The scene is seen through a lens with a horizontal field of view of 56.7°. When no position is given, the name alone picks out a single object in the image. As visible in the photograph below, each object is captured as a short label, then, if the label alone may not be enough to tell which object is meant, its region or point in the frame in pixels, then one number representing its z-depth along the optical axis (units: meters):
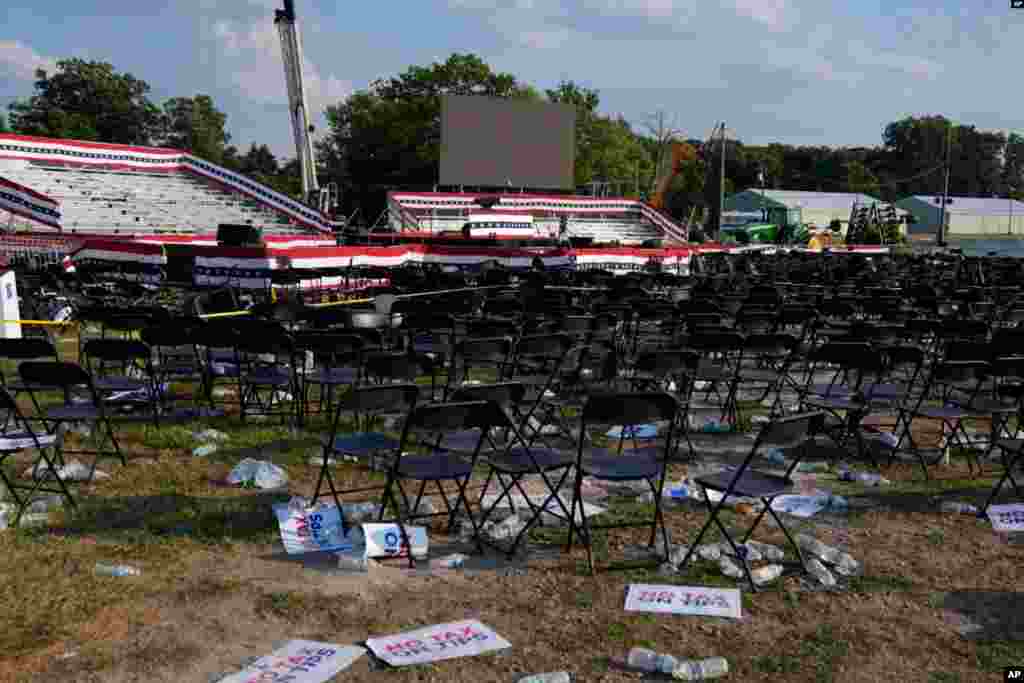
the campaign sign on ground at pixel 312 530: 4.72
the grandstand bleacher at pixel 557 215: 34.41
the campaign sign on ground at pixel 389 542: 4.59
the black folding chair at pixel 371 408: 4.54
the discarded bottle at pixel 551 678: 3.29
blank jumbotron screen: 36.69
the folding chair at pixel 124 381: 6.29
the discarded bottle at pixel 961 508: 5.40
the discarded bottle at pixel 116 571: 4.25
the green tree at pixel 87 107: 57.25
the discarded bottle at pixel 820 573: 4.30
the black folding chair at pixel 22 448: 4.85
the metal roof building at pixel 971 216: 69.56
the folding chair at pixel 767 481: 4.28
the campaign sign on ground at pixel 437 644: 3.52
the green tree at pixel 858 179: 86.06
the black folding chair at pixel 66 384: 5.32
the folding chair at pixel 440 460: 4.27
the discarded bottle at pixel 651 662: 3.40
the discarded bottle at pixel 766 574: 4.33
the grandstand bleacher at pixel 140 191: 25.81
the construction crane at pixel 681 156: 65.04
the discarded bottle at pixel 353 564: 4.41
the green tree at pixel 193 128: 70.25
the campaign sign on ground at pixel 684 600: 3.98
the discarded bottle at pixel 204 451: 6.40
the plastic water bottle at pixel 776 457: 6.51
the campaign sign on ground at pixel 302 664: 3.34
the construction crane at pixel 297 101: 31.08
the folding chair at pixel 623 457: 4.31
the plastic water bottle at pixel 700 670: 3.37
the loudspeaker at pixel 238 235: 18.59
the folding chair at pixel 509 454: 4.57
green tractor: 41.34
